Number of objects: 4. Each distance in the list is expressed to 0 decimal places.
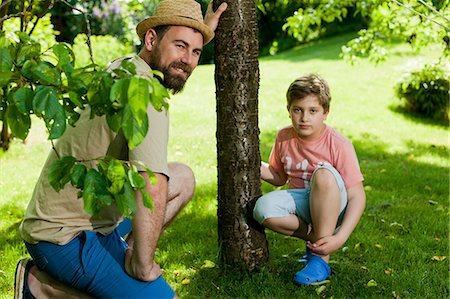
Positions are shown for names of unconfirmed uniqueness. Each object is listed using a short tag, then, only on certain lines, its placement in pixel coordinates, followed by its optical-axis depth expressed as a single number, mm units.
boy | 3443
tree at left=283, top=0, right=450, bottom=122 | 6578
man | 2592
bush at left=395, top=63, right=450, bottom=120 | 9406
